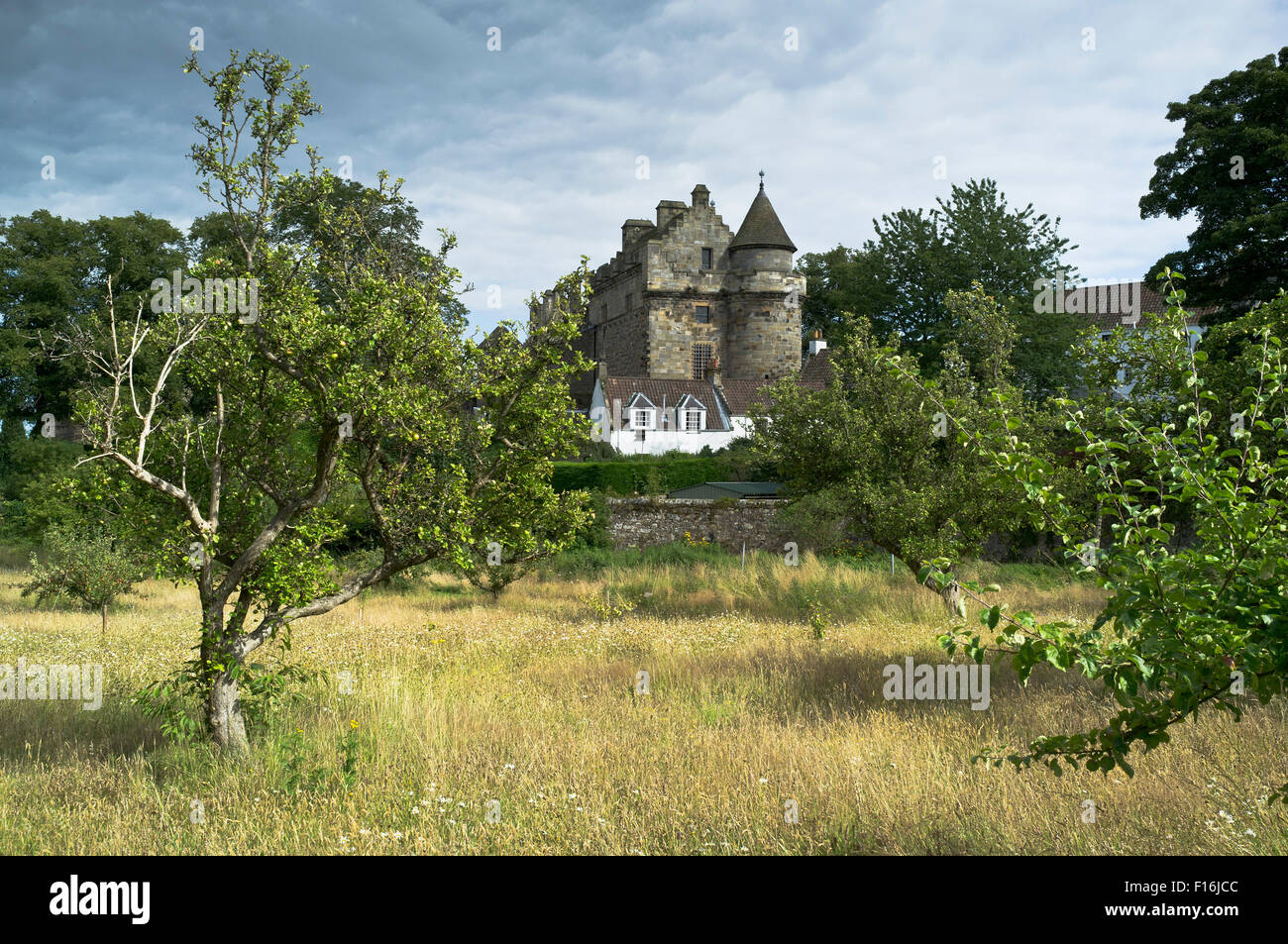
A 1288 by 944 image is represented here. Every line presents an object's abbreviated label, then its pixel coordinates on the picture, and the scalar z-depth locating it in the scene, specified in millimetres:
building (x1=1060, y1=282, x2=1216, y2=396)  38494
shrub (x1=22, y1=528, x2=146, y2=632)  18953
